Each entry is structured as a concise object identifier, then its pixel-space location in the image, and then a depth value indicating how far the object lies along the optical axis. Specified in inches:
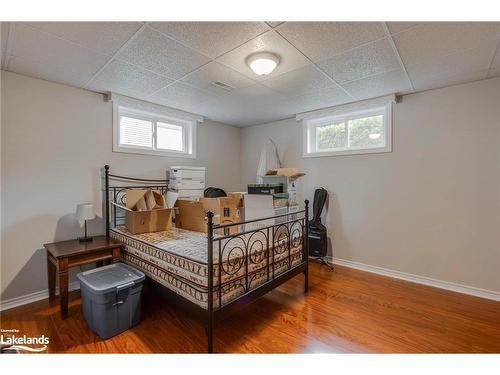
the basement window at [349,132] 126.2
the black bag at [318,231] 137.2
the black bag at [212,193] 148.9
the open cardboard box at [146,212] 101.7
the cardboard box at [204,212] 109.3
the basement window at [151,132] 123.3
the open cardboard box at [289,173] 118.5
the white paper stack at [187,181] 134.3
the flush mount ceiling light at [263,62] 79.6
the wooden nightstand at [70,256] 82.2
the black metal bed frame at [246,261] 65.2
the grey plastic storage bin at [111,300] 72.4
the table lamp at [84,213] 97.2
